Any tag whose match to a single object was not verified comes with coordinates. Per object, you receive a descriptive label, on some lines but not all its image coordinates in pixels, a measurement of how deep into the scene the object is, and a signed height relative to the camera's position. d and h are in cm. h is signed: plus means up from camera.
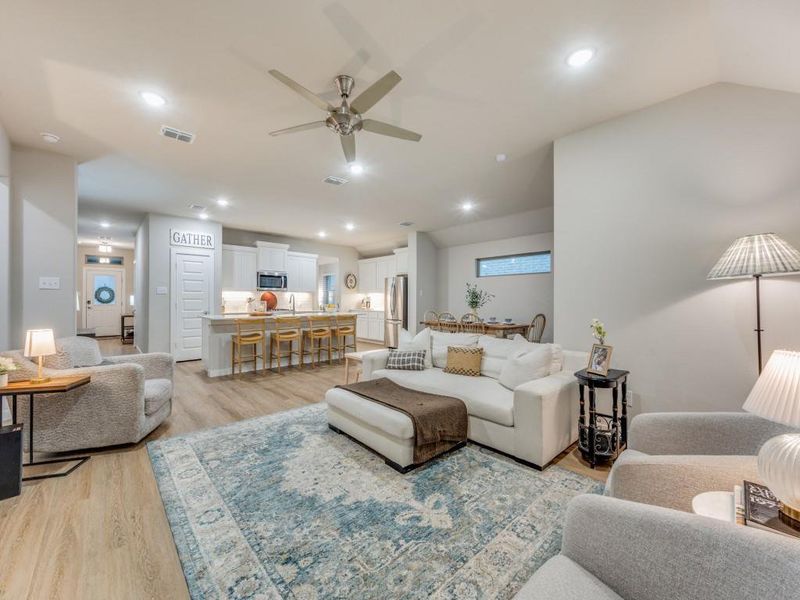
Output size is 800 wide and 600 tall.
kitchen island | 525 -71
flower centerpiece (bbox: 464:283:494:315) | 688 +8
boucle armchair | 255 -88
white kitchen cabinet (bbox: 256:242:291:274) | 795 +109
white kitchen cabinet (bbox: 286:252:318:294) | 847 +75
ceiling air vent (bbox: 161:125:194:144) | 318 +166
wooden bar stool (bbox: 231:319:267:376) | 532 -63
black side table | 247 -101
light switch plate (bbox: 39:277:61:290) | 368 +18
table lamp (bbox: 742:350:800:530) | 95 -38
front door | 1016 +3
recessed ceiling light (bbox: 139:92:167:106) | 264 +165
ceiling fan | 218 +136
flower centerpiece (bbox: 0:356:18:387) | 220 -46
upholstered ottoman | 237 -101
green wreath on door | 1033 +14
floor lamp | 197 +27
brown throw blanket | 241 -89
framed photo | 255 -46
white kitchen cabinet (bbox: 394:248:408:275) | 861 +107
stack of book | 99 -67
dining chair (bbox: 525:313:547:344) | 643 -57
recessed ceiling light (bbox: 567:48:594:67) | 217 +165
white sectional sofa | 241 -89
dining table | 607 -52
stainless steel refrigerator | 830 -14
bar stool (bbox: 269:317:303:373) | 565 -61
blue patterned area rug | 149 -126
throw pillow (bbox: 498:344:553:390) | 279 -57
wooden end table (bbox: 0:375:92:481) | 219 -60
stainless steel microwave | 797 +47
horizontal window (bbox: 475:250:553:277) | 673 +80
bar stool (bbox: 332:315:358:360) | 666 -63
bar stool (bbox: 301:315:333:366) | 614 -65
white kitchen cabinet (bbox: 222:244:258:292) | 757 +76
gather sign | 649 +125
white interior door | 654 +4
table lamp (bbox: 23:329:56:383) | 234 -32
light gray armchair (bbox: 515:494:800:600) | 76 -67
